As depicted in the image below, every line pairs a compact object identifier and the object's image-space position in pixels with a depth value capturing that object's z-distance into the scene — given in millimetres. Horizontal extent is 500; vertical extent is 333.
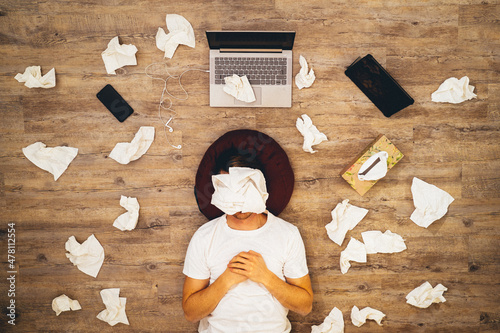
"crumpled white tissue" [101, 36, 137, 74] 1783
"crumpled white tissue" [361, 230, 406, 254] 1841
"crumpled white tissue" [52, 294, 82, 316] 1847
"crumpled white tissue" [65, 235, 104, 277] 1844
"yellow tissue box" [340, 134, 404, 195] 1767
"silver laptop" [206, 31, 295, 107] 1727
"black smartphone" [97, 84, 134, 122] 1800
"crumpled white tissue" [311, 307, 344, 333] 1861
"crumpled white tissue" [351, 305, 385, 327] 1849
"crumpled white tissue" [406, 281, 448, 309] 1854
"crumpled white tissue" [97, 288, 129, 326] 1857
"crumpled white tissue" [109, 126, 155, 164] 1801
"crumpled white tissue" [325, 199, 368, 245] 1829
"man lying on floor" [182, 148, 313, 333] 1509
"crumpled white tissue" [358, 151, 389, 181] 1767
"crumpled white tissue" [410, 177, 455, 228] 1832
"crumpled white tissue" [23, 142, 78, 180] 1825
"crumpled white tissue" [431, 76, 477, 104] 1804
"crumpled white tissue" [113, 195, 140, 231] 1822
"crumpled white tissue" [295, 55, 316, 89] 1765
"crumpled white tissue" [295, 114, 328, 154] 1781
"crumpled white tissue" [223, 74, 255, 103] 1734
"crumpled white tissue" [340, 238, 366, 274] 1833
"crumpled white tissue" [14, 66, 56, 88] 1799
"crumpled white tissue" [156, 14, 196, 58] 1768
